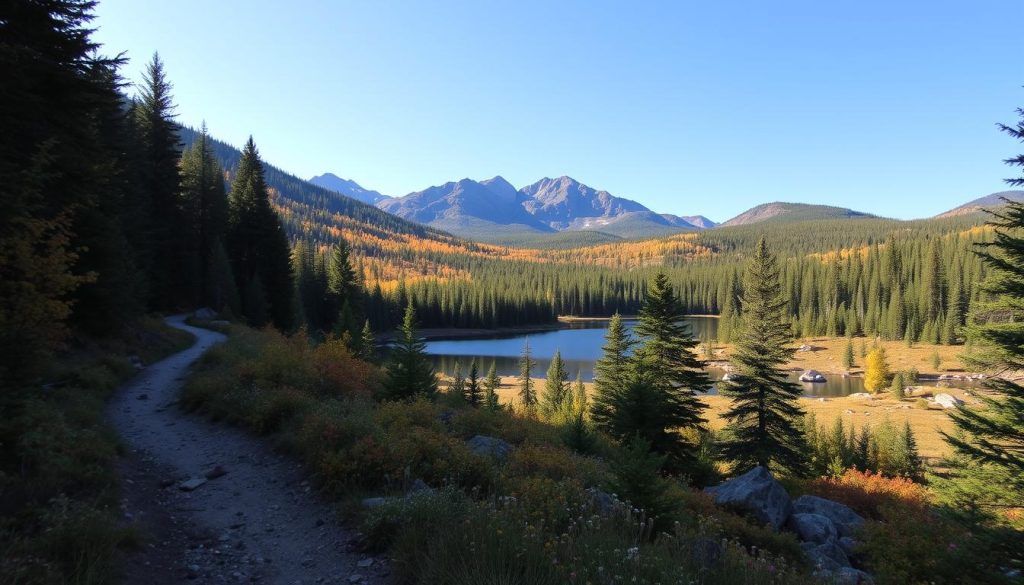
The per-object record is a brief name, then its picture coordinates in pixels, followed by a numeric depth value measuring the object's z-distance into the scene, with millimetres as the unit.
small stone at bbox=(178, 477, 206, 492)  7871
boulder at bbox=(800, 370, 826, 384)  80125
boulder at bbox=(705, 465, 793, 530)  12516
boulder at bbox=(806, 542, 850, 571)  10086
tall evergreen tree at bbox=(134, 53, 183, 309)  36750
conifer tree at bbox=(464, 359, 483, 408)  34000
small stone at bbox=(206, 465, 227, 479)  8352
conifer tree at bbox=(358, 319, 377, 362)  32053
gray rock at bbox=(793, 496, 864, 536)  14694
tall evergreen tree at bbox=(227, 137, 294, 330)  44250
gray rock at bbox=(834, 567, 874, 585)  6521
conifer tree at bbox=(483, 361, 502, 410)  32400
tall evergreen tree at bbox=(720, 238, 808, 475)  24453
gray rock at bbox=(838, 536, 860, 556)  12398
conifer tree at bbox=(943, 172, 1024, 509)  10766
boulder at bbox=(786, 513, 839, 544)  12734
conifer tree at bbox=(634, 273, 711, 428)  22516
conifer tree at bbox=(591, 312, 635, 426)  28688
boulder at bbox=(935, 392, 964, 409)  53869
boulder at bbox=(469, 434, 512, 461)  9606
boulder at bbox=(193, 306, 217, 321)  35531
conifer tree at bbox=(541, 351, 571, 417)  44812
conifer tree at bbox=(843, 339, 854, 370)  85831
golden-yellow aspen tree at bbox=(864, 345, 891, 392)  66750
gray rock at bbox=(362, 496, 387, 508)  6077
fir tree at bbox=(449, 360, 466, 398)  35400
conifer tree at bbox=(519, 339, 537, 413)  49625
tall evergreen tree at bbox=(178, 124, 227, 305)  40188
